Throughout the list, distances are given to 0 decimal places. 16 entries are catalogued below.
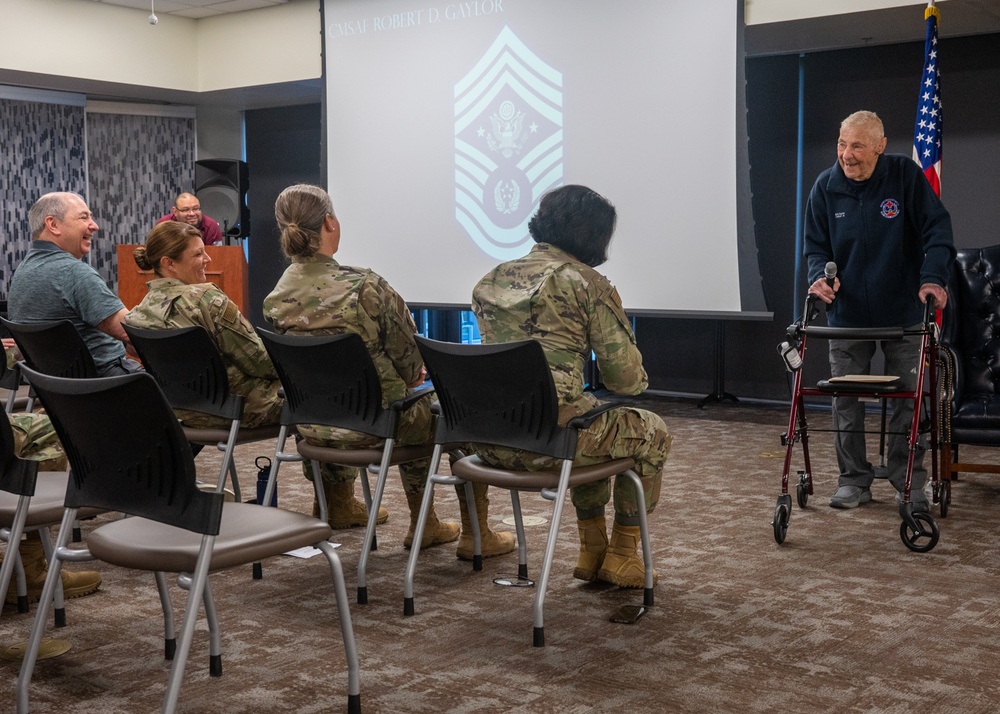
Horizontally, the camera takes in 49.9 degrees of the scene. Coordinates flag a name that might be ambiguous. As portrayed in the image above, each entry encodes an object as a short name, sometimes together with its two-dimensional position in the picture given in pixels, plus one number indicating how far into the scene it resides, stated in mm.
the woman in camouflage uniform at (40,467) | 3049
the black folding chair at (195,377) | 3477
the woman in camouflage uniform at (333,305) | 3438
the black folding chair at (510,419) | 2826
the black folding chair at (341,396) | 3197
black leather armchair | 4305
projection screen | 6559
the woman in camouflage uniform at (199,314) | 3691
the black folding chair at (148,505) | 2039
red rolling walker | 3738
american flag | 5652
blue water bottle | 4030
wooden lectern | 8531
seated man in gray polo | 4109
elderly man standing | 4258
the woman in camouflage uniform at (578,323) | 3059
